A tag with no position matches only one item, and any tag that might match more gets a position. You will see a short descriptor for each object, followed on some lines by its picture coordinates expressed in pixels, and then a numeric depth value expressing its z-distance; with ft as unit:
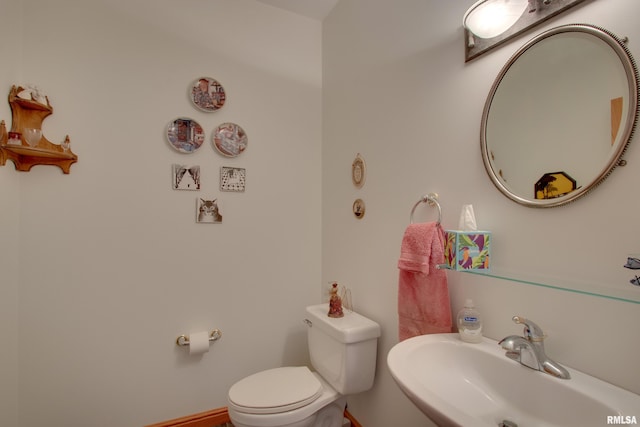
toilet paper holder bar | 5.66
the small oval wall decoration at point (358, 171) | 5.55
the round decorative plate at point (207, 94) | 5.86
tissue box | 3.16
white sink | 2.16
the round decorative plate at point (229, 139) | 6.01
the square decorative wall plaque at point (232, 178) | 6.09
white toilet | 4.33
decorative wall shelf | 4.38
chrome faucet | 2.56
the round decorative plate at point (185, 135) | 5.67
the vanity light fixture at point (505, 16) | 2.83
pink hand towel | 3.62
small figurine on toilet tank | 5.31
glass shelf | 2.13
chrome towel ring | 3.91
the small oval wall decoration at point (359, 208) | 5.56
